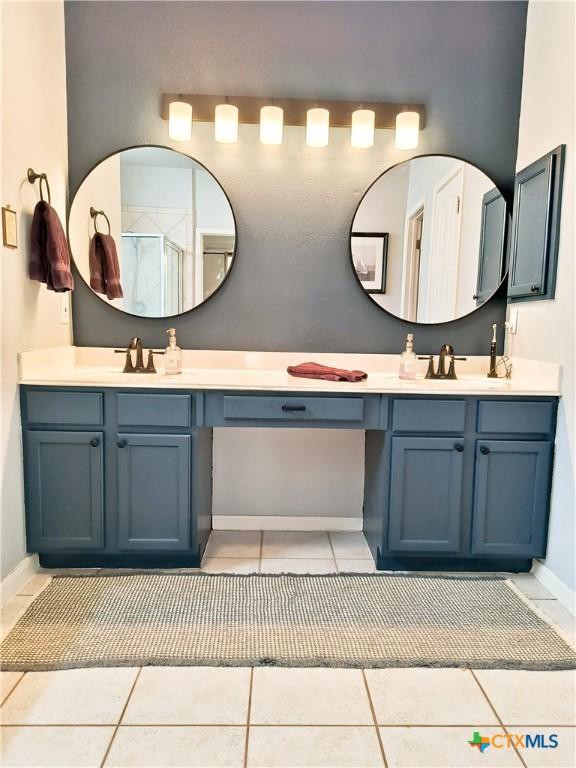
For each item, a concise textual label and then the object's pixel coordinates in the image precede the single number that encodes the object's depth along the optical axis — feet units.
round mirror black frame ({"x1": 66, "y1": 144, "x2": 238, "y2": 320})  8.62
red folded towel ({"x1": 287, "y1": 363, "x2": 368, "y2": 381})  7.79
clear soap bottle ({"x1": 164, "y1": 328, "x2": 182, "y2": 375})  8.27
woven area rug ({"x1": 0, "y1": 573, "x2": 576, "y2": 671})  5.67
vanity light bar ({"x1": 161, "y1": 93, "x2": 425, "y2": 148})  8.46
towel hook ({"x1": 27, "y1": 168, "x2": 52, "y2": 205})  7.29
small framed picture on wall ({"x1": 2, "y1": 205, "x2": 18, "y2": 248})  6.57
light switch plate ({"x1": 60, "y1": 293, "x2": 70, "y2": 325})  8.39
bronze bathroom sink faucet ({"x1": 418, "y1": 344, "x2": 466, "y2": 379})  8.36
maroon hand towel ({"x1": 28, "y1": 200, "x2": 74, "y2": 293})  7.27
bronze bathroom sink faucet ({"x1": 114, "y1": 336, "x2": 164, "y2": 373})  8.31
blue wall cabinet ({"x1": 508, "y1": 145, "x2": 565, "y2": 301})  7.39
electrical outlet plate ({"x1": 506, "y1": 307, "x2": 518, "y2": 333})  8.66
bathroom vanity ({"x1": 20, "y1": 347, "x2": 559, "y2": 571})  7.34
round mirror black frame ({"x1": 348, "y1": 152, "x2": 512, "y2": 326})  8.71
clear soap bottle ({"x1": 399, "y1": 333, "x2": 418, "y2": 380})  8.26
